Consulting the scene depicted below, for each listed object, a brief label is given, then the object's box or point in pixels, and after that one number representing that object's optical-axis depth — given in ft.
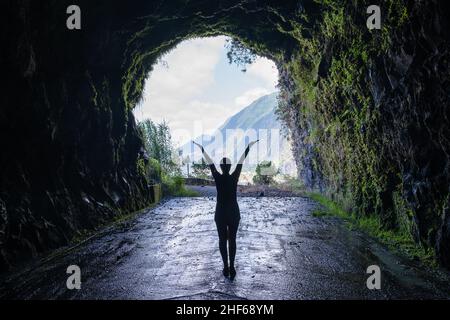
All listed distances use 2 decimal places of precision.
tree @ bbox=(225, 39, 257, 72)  65.77
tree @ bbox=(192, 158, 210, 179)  113.14
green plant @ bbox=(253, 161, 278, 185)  98.58
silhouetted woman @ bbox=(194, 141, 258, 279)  20.26
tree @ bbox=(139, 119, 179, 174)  83.82
